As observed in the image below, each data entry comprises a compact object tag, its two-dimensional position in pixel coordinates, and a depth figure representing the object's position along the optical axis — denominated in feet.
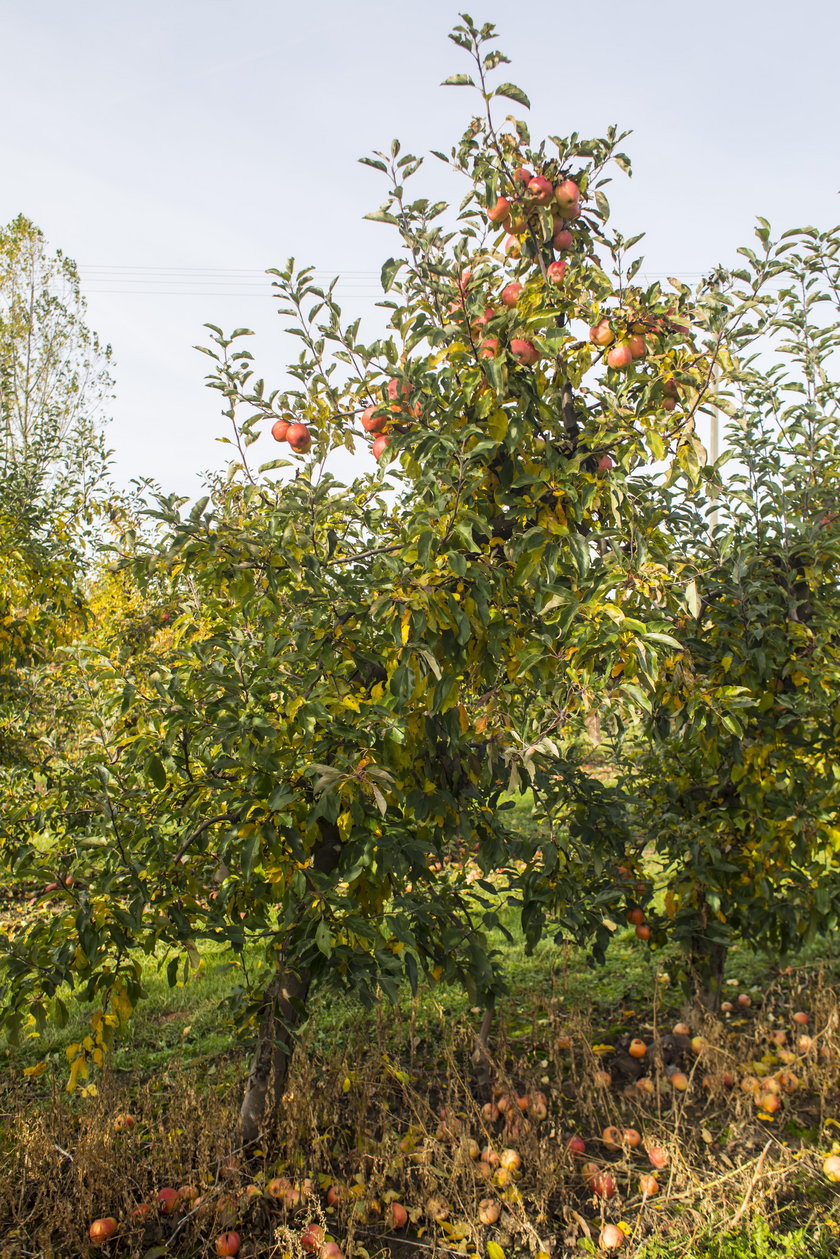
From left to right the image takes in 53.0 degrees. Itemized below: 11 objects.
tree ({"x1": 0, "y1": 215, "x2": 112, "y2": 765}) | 12.57
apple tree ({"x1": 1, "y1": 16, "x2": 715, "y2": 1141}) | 6.59
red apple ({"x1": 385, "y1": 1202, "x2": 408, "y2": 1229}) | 7.51
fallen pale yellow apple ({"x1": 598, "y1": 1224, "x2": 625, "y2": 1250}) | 7.02
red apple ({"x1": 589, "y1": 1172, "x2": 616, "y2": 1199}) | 7.77
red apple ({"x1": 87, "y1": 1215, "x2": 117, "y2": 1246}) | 7.12
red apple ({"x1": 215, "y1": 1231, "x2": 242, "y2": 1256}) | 6.95
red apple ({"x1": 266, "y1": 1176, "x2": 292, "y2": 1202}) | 7.54
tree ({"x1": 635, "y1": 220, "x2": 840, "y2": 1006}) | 9.25
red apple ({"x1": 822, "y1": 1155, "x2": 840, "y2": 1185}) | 7.88
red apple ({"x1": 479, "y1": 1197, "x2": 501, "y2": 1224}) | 7.39
